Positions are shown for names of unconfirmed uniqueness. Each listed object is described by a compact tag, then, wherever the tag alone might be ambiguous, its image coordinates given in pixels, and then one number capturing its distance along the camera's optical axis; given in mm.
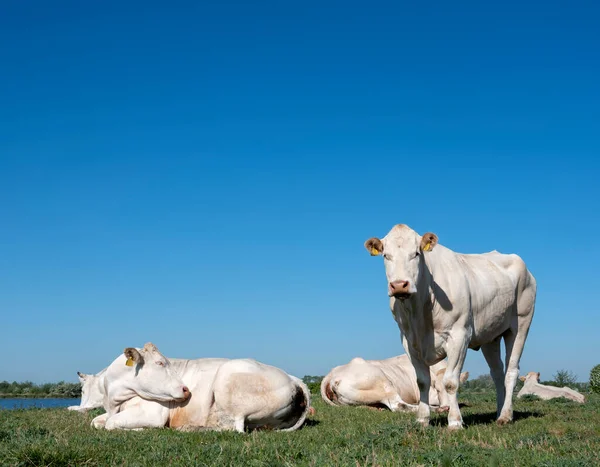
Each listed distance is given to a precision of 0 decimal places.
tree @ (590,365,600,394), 24656
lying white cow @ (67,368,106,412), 16752
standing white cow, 10164
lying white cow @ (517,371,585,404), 18547
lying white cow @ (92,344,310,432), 10406
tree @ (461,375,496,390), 34097
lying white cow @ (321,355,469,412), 15383
